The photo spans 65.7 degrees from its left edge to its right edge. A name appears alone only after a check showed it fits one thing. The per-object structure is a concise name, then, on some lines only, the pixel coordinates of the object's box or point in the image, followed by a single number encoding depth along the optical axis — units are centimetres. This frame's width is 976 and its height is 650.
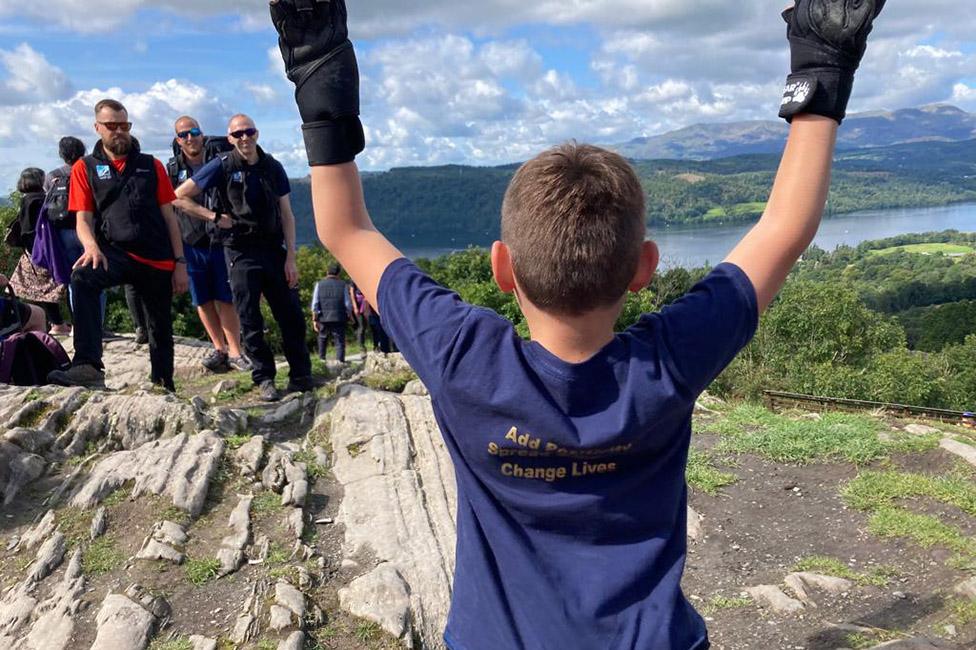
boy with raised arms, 156
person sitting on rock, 709
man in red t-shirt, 664
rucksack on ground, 665
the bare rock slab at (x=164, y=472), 492
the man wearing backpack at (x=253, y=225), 710
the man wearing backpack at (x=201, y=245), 845
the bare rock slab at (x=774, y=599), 443
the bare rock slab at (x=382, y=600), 397
